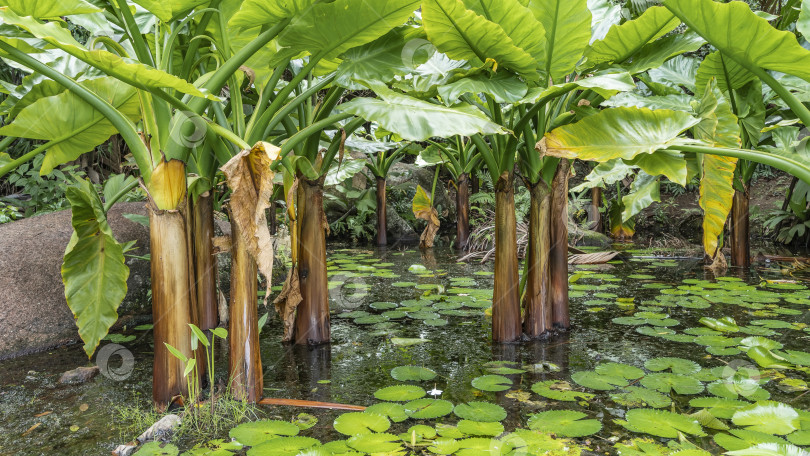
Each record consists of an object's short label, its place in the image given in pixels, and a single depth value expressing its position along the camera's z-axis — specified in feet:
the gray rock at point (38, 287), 5.93
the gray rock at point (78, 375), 4.88
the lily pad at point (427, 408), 3.84
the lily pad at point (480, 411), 3.78
